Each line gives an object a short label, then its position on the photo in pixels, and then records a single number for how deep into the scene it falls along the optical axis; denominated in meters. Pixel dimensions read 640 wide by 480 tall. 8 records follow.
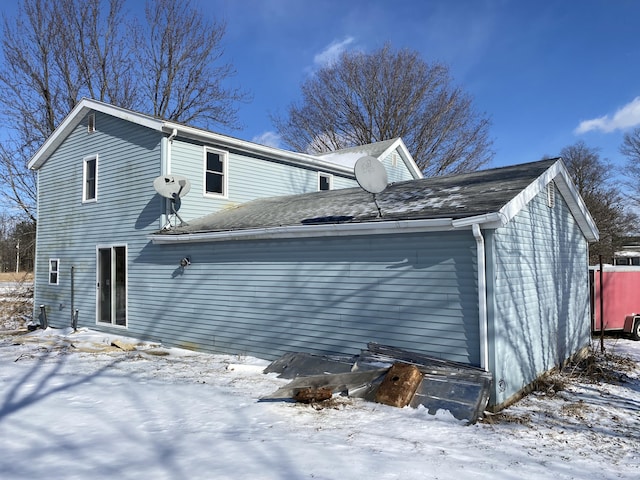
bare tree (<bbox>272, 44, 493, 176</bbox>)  31.03
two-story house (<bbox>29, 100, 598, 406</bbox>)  6.62
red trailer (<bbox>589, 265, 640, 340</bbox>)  13.30
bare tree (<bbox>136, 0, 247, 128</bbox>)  27.33
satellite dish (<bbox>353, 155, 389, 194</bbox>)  7.88
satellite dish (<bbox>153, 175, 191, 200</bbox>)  10.77
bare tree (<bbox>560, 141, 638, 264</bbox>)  33.53
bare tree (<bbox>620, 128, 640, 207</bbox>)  35.12
